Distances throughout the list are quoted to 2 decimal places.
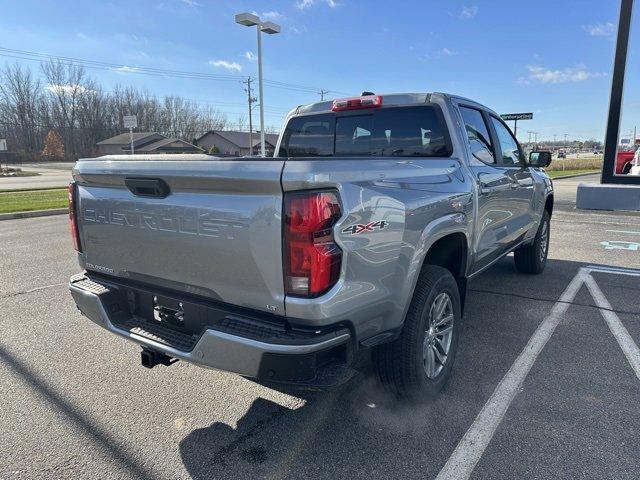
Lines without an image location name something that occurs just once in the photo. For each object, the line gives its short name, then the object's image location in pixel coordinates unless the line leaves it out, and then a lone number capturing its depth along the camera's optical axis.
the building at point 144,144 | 65.79
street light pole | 16.19
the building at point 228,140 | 70.79
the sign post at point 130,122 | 33.80
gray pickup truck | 2.08
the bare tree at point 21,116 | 77.06
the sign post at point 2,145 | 54.59
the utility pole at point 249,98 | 60.28
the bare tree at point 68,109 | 82.06
